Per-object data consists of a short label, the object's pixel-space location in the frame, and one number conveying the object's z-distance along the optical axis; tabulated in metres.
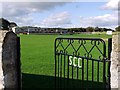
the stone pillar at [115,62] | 1.54
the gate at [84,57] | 1.72
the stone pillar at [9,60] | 1.84
